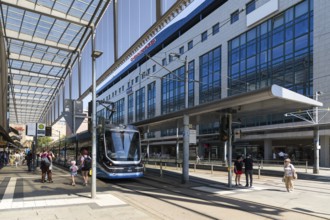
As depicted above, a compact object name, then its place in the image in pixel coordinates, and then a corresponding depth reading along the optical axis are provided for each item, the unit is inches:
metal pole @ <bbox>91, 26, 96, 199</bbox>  500.1
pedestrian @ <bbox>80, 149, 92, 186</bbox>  657.0
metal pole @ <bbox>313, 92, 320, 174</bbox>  1070.4
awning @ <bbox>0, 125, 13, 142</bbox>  1094.5
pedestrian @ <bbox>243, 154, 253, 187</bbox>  703.7
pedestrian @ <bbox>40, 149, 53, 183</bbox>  705.6
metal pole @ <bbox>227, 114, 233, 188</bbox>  689.6
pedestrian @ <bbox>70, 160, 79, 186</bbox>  656.1
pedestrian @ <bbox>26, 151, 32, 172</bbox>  1114.1
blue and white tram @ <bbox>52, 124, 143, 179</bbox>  742.5
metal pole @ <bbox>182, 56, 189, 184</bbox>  757.0
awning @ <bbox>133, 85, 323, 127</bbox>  515.5
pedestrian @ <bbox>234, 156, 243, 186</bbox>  719.7
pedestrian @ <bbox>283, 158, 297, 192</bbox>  643.5
